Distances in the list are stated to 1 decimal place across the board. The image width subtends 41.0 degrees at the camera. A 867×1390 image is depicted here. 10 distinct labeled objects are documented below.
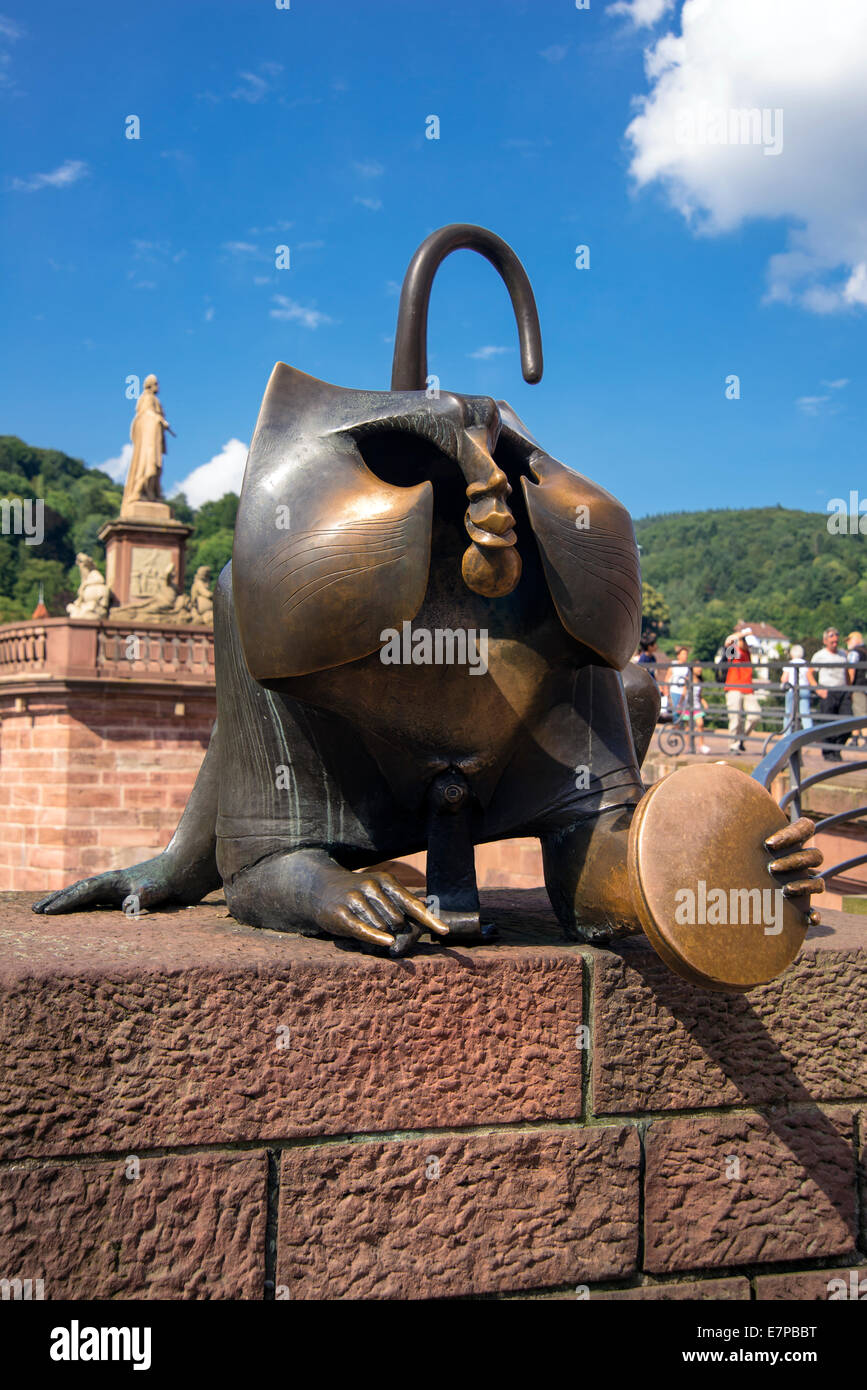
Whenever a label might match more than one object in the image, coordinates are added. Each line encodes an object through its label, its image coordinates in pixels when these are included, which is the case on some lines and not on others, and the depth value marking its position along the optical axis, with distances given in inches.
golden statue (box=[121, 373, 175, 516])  906.1
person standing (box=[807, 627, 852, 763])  499.5
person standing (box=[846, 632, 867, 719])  516.7
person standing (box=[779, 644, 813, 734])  419.8
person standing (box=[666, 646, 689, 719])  514.3
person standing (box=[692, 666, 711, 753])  513.3
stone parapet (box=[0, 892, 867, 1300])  71.7
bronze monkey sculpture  75.5
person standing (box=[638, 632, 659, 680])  596.7
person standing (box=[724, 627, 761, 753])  543.2
